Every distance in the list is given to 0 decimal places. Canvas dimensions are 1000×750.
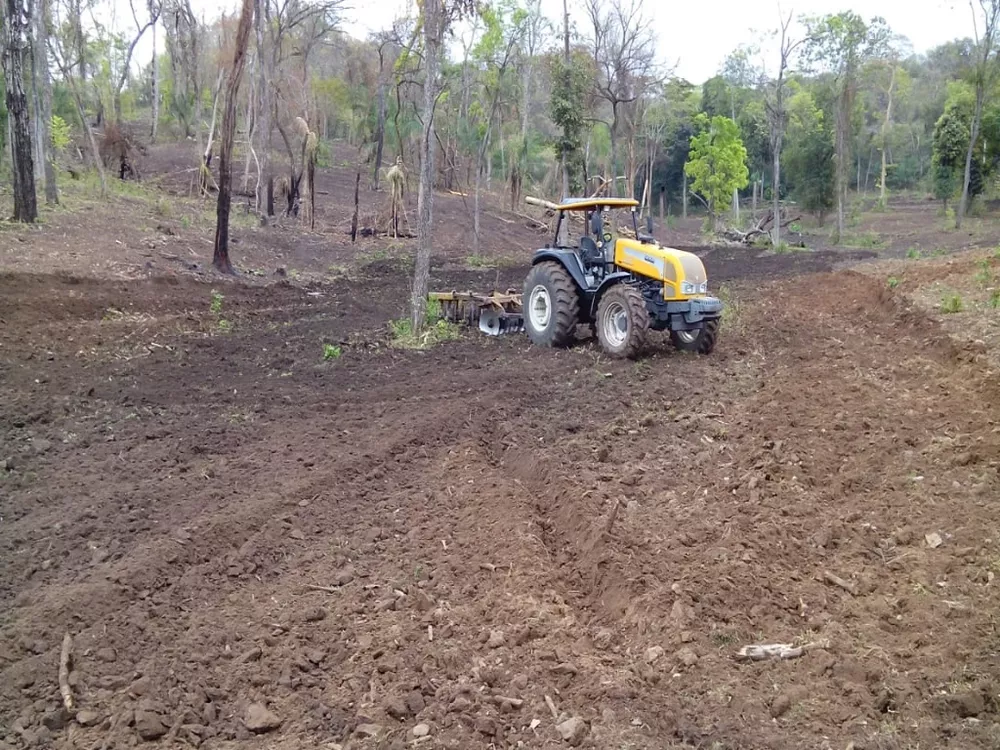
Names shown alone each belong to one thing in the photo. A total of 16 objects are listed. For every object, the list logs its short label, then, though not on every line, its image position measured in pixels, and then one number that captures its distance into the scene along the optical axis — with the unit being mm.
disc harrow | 12500
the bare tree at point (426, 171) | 11703
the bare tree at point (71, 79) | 21500
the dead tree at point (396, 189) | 25219
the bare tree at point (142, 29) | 32281
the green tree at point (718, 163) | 41156
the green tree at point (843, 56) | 34719
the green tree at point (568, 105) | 24438
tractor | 10211
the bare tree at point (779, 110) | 31519
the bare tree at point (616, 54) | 29594
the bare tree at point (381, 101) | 29409
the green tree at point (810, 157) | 42312
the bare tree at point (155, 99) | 38562
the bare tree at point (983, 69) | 32062
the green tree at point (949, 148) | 39156
